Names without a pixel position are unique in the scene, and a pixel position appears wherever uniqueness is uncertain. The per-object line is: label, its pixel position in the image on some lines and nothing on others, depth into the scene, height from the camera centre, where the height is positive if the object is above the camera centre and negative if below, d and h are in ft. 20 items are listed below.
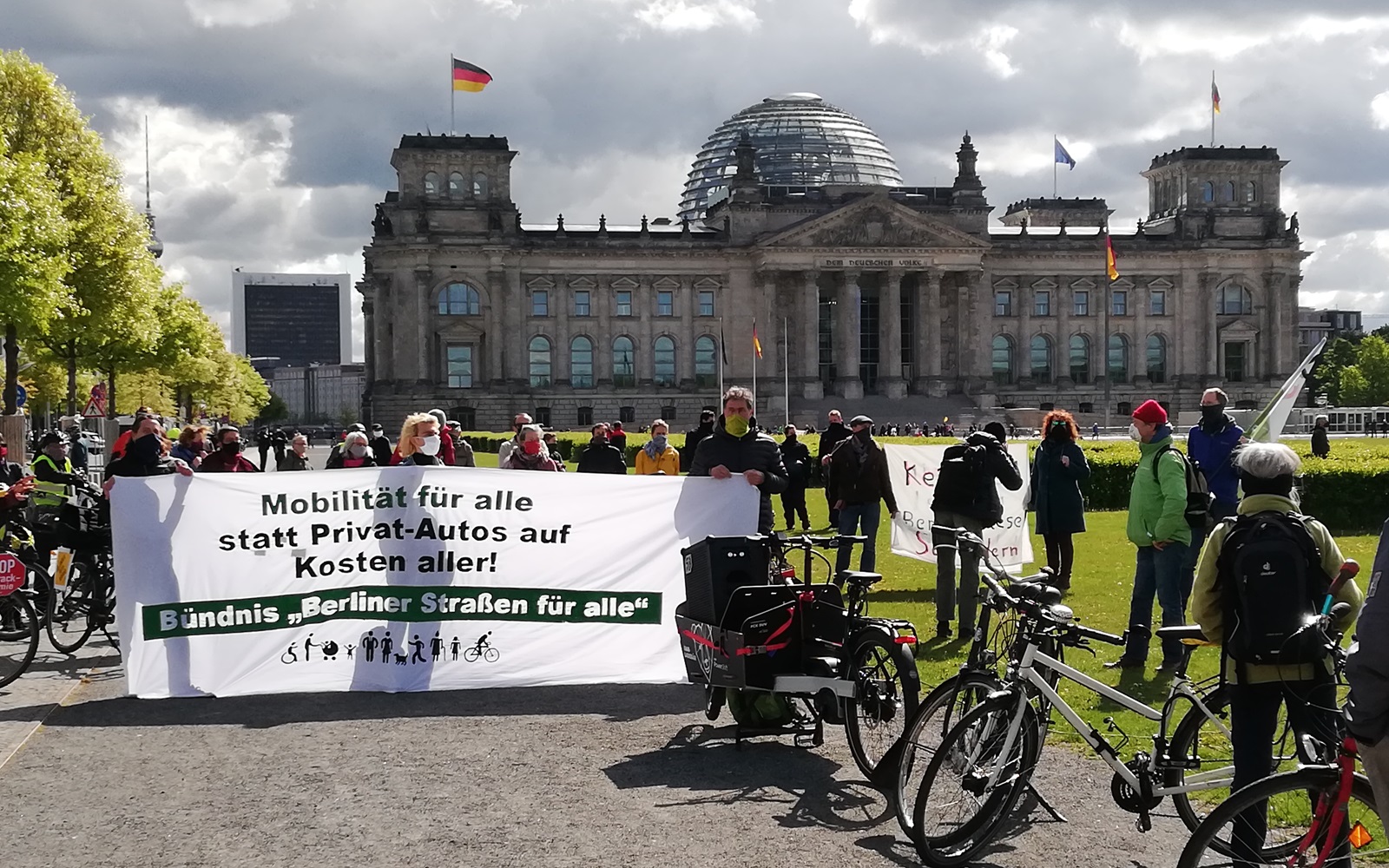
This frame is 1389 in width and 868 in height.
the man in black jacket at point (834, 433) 81.78 -2.12
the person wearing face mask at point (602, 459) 61.82 -2.67
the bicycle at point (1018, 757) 22.18 -6.00
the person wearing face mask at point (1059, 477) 51.98 -3.18
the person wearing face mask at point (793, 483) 74.84 -4.65
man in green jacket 37.70 -3.68
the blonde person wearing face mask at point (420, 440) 41.86 -1.14
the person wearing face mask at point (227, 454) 46.24 -1.67
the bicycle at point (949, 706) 23.12 -5.37
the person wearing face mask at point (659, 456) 62.90 -2.60
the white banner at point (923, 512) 58.39 -5.04
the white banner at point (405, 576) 36.24 -4.77
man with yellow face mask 39.29 -1.48
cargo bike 28.02 -5.40
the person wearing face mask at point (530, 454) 49.24 -1.91
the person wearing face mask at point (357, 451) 51.52 -1.87
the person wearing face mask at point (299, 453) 63.31 -2.32
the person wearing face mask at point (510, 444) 52.75 -1.76
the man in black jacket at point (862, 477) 52.49 -3.09
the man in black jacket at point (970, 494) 45.80 -3.36
